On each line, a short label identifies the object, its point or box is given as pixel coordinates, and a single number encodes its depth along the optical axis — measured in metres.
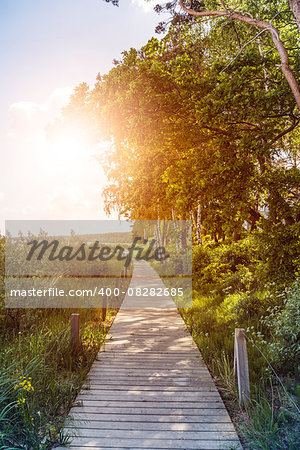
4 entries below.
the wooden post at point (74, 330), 6.17
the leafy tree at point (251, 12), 7.95
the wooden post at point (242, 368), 4.46
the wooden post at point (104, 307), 9.45
